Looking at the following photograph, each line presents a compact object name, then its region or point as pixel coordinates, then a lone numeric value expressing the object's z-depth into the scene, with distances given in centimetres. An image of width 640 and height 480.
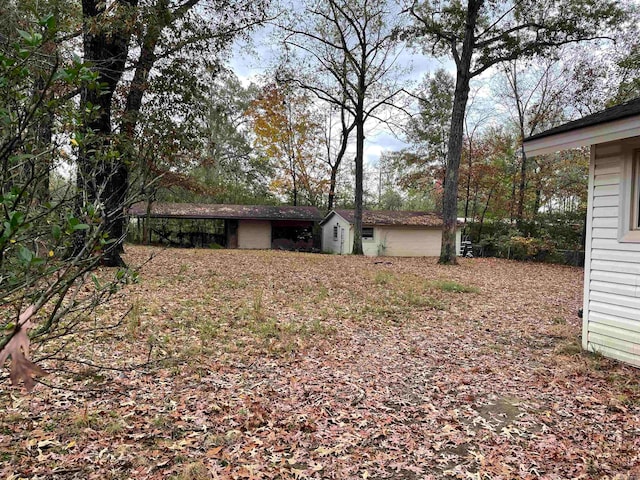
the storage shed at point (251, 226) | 2352
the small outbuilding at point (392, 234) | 2220
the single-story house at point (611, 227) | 423
